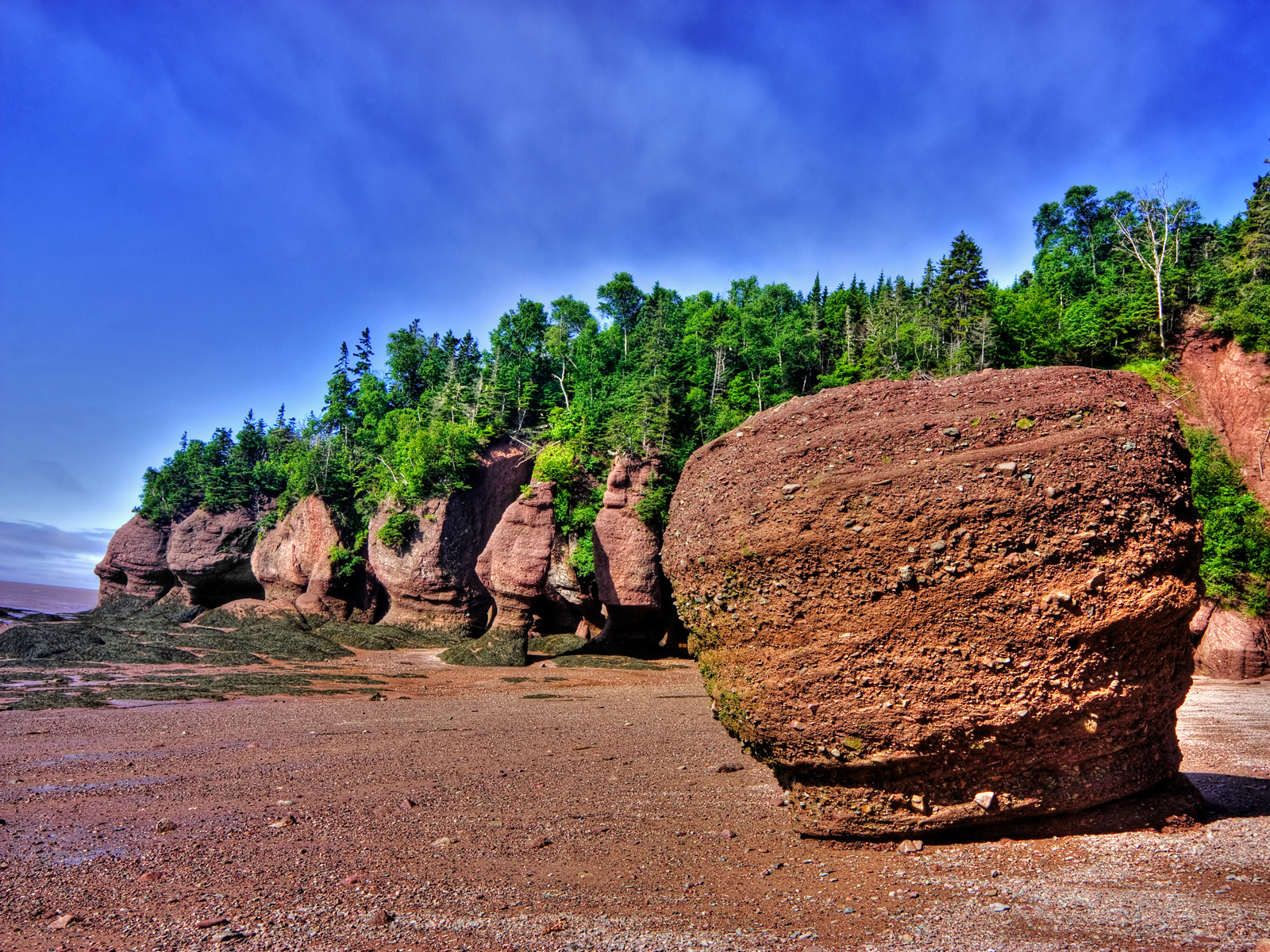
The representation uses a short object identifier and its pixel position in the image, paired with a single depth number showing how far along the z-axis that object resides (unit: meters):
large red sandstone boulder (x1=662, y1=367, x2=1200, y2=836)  4.72
